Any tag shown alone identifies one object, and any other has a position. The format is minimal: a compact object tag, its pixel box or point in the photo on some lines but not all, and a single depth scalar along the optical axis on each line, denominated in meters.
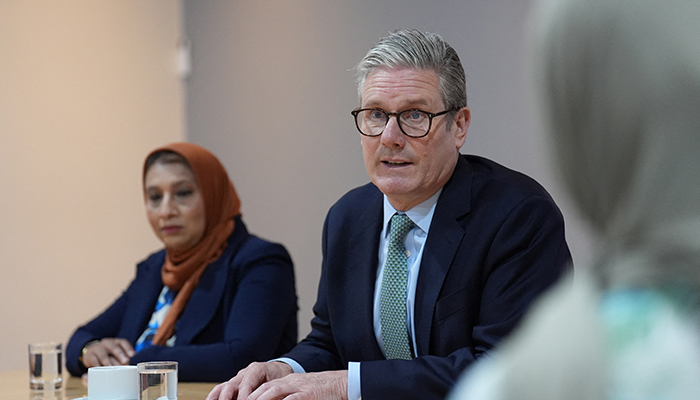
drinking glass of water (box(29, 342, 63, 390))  4.51
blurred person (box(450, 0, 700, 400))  1.55
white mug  4.24
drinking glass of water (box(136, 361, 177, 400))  4.16
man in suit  4.24
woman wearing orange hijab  4.68
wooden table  4.40
